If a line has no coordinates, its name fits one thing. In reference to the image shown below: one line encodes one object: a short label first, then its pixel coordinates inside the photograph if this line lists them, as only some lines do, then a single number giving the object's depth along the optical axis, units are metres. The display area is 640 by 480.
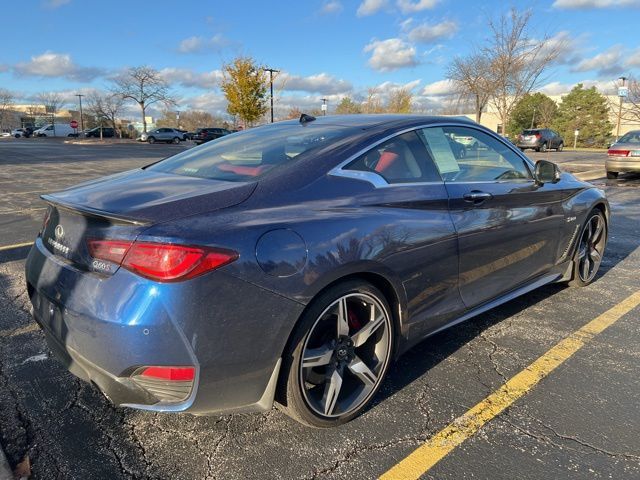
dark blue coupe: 1.92
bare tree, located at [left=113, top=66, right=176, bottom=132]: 46.75
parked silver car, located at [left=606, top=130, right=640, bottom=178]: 13.29
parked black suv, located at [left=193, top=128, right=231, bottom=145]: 40.03
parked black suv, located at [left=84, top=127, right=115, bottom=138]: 55.81
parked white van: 65.94
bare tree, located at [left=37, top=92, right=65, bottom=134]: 90.38
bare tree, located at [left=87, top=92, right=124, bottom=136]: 52.19
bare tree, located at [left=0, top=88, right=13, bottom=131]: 88.98
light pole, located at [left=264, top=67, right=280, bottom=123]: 36.59
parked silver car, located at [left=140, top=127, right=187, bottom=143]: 43.25
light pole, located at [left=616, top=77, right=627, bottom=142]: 27.88
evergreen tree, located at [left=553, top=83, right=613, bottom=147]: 45.34
